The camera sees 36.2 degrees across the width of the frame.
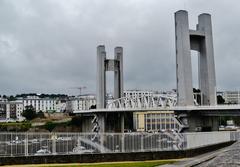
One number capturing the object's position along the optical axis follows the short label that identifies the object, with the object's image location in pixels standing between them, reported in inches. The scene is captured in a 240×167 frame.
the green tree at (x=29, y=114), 5486.2
